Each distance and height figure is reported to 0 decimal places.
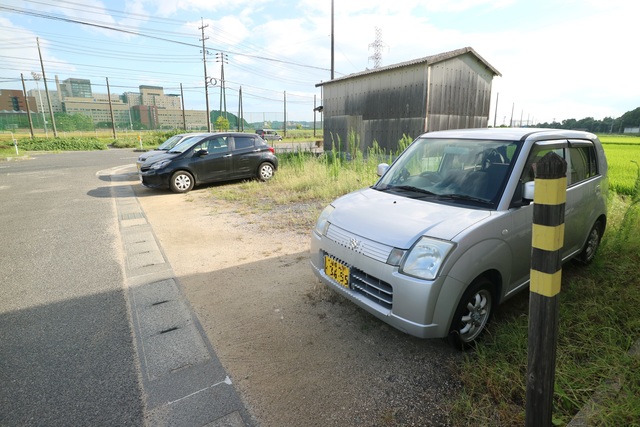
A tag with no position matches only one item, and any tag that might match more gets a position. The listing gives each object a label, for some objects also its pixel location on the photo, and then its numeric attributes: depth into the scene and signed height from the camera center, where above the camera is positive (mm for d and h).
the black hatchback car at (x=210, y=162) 8836 -670
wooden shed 12273 +1495
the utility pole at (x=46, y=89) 32888 +5001
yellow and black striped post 1377 -636
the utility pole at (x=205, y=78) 33431 +5913
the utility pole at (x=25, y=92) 33575 +4708
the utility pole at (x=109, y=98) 37156 +4415
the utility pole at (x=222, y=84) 40250 +6386
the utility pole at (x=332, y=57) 19766 +4581
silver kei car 2264 -709
